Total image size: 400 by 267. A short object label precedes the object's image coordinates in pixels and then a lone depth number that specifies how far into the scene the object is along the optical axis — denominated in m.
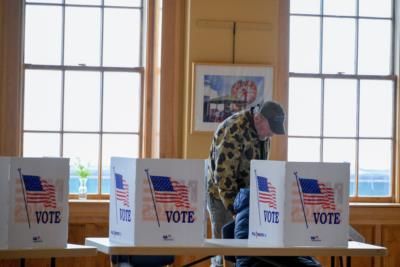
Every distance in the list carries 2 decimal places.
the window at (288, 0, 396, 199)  12.36
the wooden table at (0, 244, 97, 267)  6.91
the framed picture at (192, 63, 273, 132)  11.51
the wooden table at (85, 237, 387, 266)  7.01
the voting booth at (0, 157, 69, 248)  7.04
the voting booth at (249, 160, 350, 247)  7.26
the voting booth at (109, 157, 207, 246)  7.03
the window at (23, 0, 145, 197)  11.76
